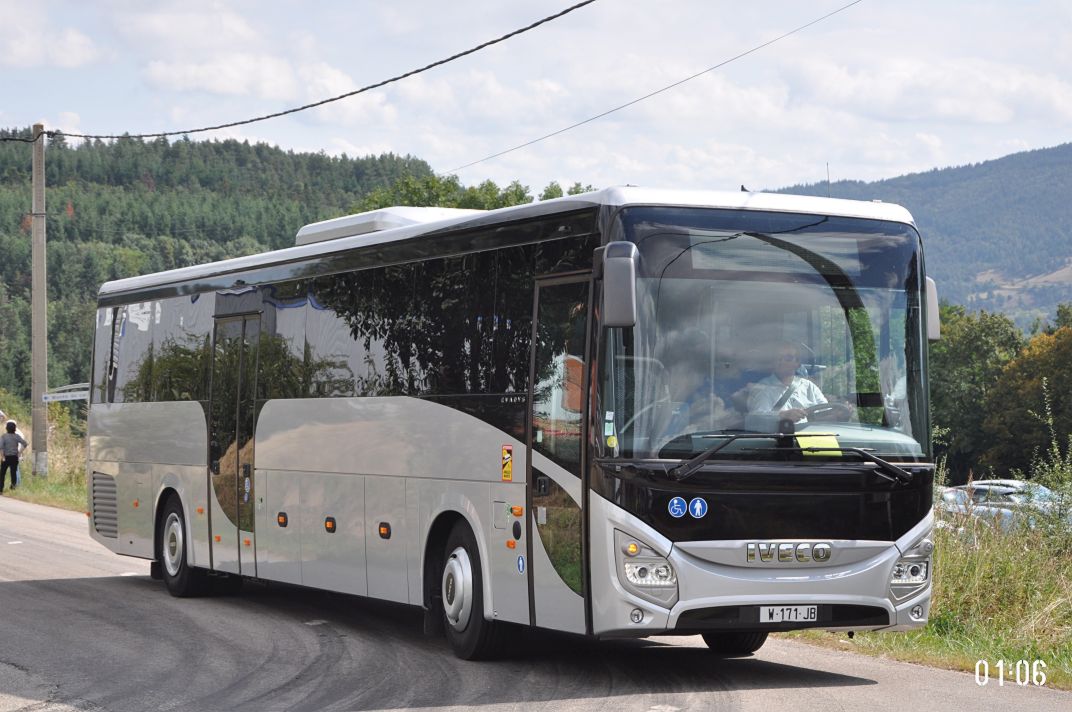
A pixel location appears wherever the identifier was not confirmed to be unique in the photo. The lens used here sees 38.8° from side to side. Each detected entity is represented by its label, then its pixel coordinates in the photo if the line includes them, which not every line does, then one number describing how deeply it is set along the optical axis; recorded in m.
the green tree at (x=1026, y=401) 83.50
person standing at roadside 34.72
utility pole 34.84
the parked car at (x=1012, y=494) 14.63
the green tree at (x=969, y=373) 92.56
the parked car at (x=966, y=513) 14.83
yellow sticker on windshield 9.43
